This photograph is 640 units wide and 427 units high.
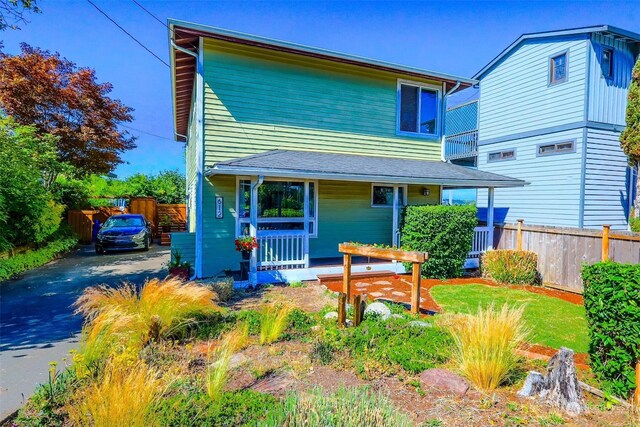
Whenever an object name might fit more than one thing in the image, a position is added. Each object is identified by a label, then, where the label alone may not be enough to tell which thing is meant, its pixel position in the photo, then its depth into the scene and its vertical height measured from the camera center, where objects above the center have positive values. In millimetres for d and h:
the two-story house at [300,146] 8273 +1719
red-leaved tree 13102 +4090
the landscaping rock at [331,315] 5309 -1823
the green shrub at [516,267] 8664 -1597
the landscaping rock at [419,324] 4890 -1781
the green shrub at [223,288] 6589 -1740
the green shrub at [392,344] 3822 -1781
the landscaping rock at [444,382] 3289 -1814
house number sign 8470 -111
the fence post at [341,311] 4852 -1582
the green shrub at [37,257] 8500 -1724
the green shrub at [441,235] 8641 -772
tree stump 2961 -1640
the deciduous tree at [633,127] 10102 +2549
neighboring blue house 11219 +3000
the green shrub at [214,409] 2670 -1766
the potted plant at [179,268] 7703 -1564
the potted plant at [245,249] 7535 -1053
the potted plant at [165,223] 17922 -1151
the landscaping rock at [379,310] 5343 -1744
